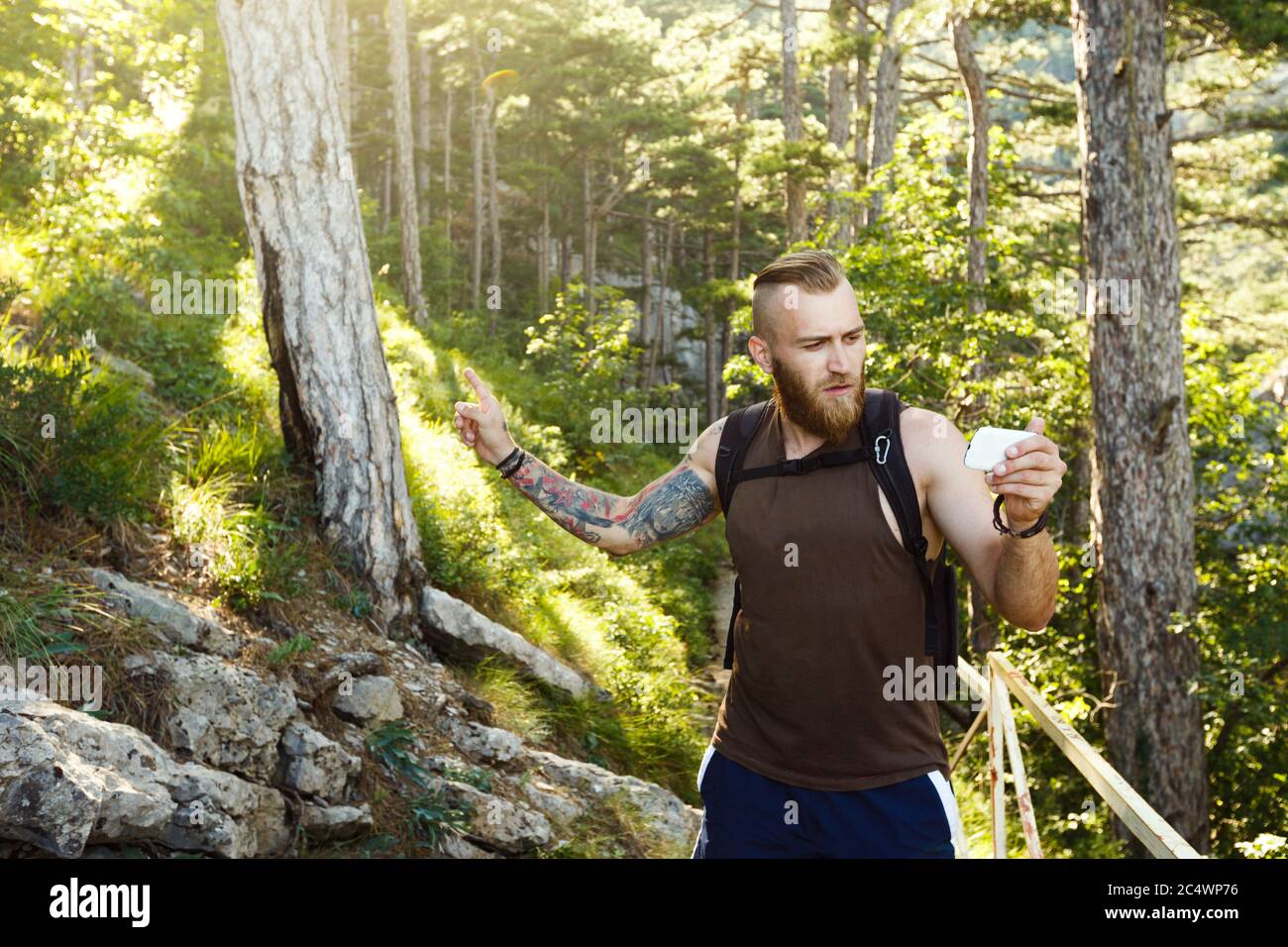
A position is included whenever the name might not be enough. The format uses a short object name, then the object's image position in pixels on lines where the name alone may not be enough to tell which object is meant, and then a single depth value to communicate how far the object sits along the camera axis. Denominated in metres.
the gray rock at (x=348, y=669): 5.58
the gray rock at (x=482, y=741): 6.23
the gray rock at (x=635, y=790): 6.41
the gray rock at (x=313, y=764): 4.82
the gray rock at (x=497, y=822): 5.35
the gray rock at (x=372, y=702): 5.72
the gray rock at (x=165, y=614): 4.98
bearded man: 2.70
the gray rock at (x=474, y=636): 7.42
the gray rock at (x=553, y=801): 5.98
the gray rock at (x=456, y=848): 5.09
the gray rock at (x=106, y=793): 3.30
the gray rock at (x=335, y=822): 4.72
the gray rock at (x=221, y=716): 4.54
